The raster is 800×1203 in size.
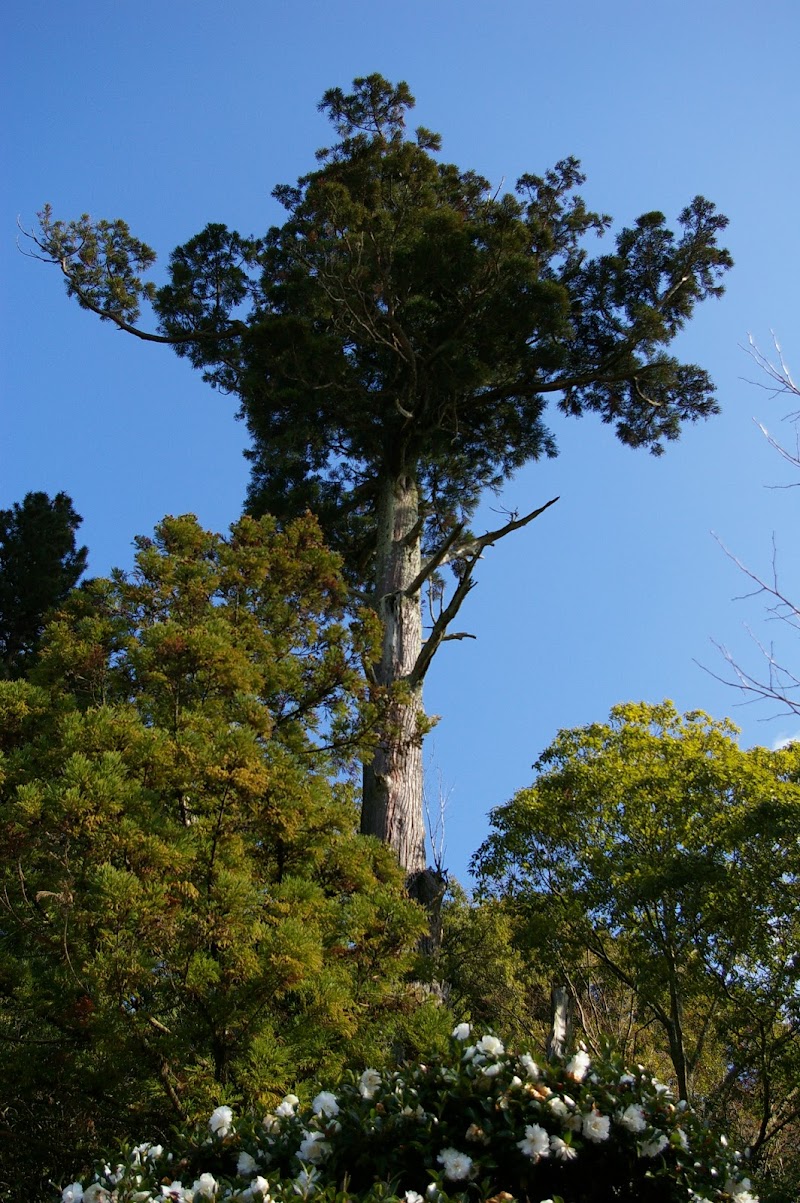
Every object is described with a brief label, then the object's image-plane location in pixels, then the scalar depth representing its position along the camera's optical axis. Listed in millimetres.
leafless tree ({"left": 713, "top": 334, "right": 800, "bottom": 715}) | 3996
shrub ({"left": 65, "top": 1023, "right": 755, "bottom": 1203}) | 3102
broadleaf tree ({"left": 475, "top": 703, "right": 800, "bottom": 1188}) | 8547
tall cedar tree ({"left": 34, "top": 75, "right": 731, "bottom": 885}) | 9844
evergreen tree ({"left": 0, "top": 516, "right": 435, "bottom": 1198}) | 3932
